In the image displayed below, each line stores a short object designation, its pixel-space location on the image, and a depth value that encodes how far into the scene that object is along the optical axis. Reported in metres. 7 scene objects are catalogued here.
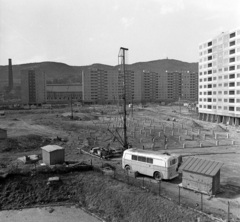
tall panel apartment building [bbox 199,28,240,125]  50.09
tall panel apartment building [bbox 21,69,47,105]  129.50
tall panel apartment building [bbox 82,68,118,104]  134.38
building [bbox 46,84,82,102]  143.12
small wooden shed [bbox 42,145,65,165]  18.67
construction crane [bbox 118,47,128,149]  24.91
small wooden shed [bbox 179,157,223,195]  13.34
